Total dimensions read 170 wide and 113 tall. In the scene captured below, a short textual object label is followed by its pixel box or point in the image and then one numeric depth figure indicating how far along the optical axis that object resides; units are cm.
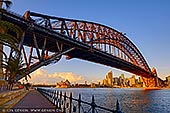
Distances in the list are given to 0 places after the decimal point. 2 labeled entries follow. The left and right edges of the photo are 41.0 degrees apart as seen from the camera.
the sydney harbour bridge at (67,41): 2922
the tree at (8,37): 555
